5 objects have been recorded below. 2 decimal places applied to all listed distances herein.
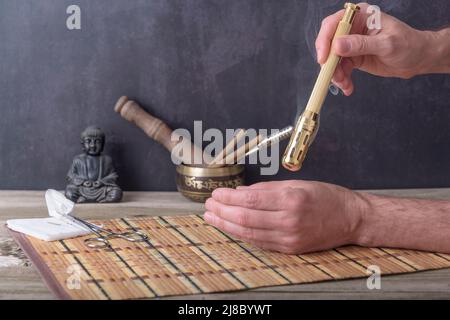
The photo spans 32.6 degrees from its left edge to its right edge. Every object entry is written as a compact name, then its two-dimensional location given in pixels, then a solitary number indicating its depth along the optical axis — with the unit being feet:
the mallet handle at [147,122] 7.01
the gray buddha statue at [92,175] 6.67
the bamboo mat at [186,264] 4.35
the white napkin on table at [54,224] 5.24
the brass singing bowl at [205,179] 6.61
